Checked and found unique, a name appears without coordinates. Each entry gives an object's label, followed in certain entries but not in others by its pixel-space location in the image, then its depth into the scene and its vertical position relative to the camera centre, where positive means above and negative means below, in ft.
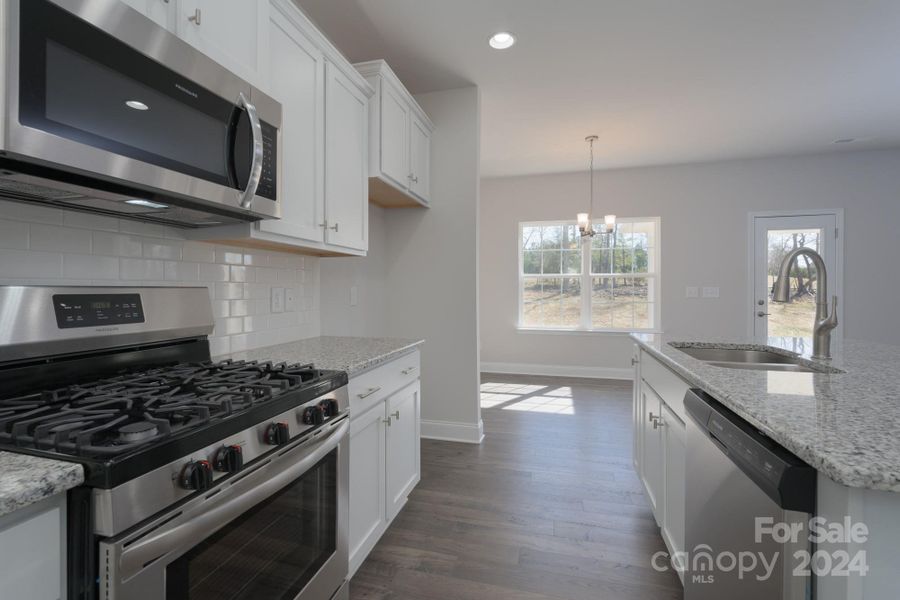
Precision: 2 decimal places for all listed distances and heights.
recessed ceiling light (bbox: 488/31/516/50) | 8.61 +5.50
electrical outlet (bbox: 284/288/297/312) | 6.97 -0.03
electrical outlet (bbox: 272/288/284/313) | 6.68 -0.03
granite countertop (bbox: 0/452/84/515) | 1.94 -0.90
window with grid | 18.13 +1.04
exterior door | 16.14 +1.39
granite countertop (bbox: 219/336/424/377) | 5.34 -0.79
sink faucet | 5.32 +0.04
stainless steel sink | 6.05 -0.89
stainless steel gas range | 2.35 -1.01
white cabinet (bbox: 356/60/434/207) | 7.88 +3.33
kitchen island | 2.12 -0.82
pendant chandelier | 14.09 +2.66
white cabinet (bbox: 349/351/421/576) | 5.34 -2.20
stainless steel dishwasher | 2.45 -1.52
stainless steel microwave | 2.64 +1.41
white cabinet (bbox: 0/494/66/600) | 1.97 -1.28
